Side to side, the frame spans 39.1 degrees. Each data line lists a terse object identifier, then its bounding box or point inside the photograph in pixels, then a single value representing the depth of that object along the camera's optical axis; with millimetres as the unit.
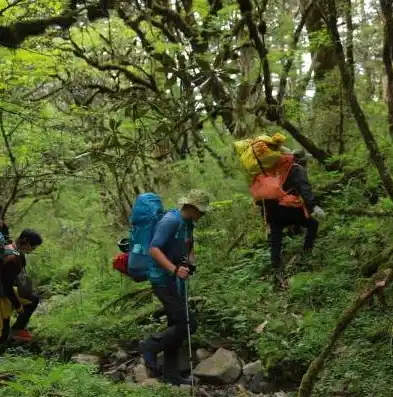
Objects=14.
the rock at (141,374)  6595
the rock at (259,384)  5902
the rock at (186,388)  5895
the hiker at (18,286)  7023
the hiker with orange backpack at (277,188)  7836
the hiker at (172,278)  6152
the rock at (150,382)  6111
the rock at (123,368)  6961
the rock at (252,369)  6191
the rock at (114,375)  6589
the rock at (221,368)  6211
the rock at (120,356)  7295
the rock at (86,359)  7371
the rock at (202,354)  6839
